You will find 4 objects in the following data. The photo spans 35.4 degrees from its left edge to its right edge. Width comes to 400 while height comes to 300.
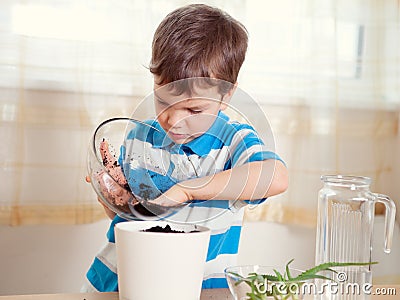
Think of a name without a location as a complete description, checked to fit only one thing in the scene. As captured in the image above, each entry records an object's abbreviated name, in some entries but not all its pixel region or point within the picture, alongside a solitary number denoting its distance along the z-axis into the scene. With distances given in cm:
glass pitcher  88
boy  88
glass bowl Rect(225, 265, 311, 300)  73
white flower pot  77
